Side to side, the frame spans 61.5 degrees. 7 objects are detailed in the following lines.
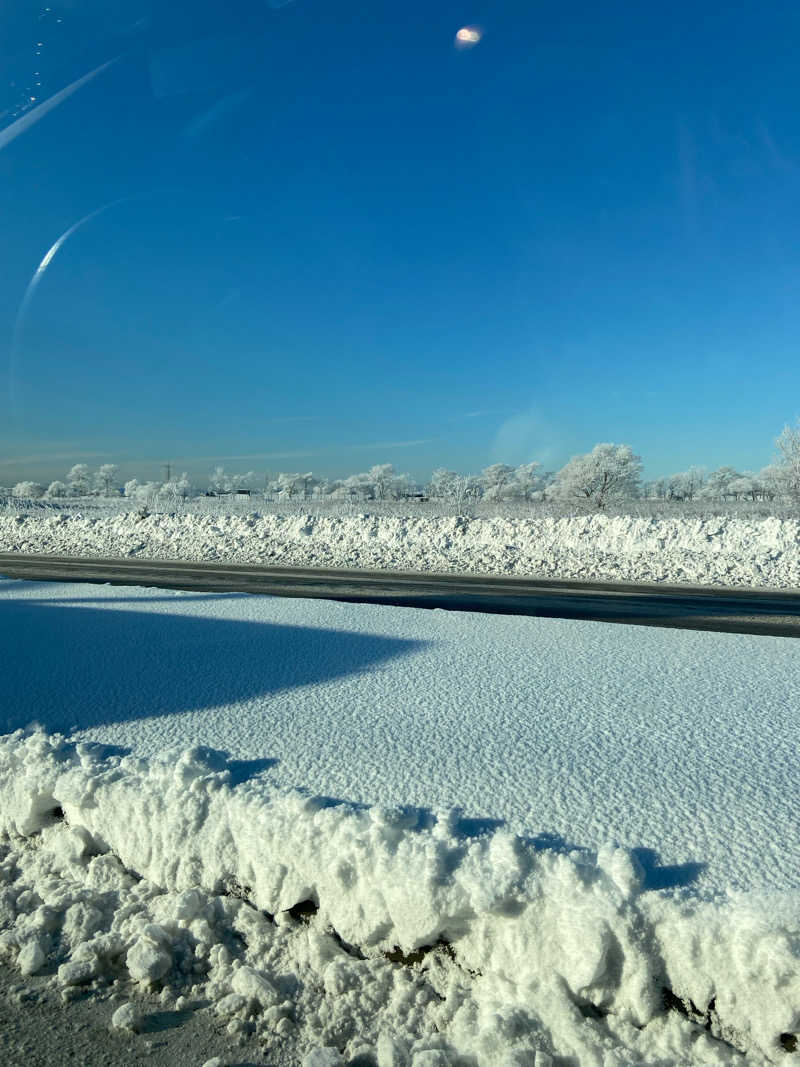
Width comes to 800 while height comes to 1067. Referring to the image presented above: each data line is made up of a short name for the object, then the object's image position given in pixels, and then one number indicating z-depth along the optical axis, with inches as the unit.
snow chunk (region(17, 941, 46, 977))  94.1
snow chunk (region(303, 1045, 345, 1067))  77.1
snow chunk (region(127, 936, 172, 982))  91.5
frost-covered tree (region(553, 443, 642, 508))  2090.3
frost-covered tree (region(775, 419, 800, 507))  1285.7
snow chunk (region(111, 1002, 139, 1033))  85.2
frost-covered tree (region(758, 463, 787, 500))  1357.9
